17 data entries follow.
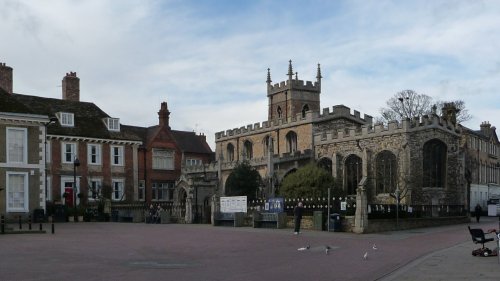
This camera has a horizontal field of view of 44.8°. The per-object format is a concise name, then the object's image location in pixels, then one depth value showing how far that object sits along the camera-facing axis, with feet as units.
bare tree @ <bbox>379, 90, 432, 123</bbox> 235.20
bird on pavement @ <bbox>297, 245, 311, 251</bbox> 68.57
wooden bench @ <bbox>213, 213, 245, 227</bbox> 123.44
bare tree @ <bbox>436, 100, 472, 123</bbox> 229.78
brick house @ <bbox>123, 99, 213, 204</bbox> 204.54
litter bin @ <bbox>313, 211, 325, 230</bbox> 107.55
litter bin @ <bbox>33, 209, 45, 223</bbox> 122.79
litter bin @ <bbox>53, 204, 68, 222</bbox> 138.62
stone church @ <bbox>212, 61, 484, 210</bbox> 163.94
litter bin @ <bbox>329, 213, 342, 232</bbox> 104.53
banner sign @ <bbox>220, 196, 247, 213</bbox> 124.61
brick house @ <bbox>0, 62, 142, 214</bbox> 173.27
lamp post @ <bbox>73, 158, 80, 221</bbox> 132.46
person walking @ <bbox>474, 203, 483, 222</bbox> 149.44
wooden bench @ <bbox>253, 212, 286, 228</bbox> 115.03
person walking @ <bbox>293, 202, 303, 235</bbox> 95.13
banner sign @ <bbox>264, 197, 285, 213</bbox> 116.81
